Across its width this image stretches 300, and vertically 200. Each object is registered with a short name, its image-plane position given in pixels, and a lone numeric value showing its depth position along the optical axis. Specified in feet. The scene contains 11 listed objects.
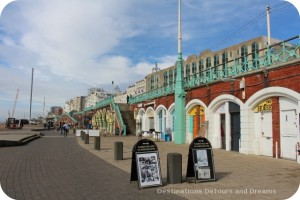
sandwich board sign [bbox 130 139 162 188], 25.32
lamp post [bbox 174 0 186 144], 68.90
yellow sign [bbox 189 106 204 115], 69.87
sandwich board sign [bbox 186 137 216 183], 27.17
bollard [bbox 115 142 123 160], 42.45
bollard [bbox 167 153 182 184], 26.68
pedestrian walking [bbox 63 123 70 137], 114.42
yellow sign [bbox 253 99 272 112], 47.17
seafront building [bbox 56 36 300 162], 42.88
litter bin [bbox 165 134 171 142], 84.74
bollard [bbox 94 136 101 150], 58.73
